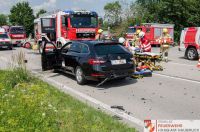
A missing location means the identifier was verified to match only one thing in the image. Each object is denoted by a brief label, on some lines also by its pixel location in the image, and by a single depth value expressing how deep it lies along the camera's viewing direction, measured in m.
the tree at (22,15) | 82.95
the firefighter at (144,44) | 16.67
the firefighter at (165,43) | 19.09
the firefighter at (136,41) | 17.25
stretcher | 14.58
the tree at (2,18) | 130.73
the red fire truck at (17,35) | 38.03
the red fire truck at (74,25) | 21.05
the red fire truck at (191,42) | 19.64
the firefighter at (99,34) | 20.20
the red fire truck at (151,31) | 36.31
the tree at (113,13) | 73.19
